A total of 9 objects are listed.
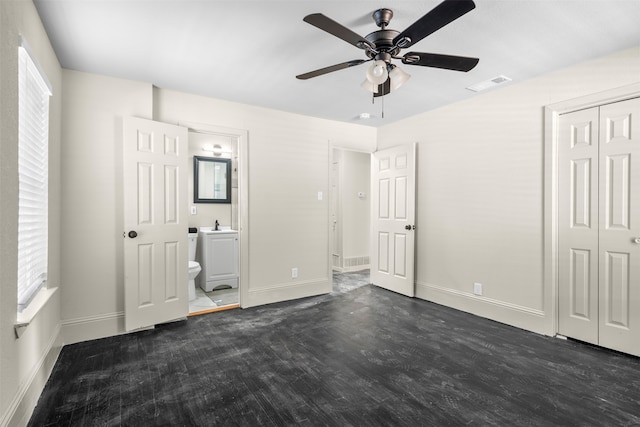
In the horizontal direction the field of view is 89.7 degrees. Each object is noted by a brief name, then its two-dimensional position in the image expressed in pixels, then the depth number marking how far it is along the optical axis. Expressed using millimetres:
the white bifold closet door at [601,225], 2566
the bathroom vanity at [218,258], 4492
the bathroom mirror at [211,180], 4848
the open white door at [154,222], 2977
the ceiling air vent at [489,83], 3075
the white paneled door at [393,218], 4234
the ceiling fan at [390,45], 1649
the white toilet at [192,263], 3916
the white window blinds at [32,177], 1825
